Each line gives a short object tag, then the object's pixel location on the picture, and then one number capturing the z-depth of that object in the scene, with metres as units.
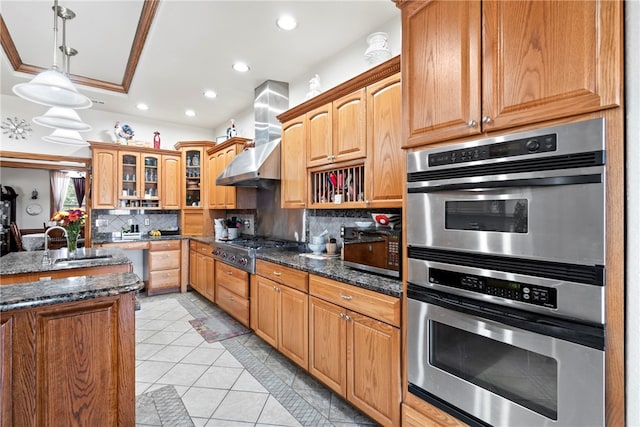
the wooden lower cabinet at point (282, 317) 2.35
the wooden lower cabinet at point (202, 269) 4.16
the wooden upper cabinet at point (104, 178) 4.63
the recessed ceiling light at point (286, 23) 2.50
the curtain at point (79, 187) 9.17
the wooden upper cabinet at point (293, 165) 2.92
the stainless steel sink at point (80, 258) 2.67
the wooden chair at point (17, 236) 5.57
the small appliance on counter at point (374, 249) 1.83
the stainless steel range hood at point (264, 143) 3.28
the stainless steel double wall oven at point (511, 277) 1.03
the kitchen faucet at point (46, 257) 2.58
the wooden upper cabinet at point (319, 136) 2.60
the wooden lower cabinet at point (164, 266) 4.74
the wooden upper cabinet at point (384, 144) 2.05
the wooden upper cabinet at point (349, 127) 2.30
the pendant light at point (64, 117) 2.59
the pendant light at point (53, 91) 1.96
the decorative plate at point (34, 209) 8.66
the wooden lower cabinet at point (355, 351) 1.69
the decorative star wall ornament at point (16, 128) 4.21
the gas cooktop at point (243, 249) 3.12
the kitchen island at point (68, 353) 1.11
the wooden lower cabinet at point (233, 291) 3.23
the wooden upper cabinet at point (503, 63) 1.02
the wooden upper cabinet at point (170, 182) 5.14
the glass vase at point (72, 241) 2.90
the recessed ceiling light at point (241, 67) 3.29
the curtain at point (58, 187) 8.93
